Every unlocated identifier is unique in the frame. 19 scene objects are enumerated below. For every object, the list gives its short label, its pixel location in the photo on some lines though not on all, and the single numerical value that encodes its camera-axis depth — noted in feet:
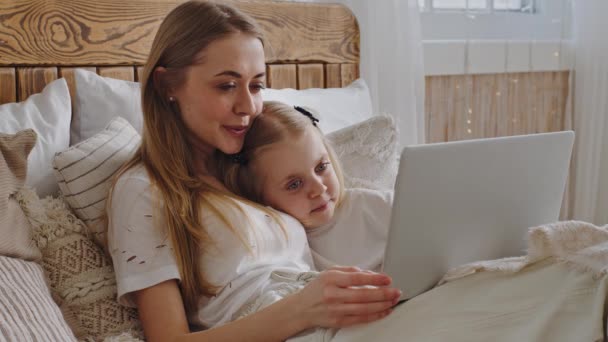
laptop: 3.01
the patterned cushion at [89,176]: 3.94
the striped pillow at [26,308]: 2.85
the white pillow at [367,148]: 5.24
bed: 2.96
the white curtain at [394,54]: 7.29
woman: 3.32
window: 8.41
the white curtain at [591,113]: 8.82
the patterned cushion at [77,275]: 3.71
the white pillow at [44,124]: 4.27
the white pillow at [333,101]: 5.79
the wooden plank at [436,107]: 8.32
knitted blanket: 3.07
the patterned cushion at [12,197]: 3.45
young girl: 4.28
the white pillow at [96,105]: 4.87
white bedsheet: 2.87
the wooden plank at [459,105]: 8.52
